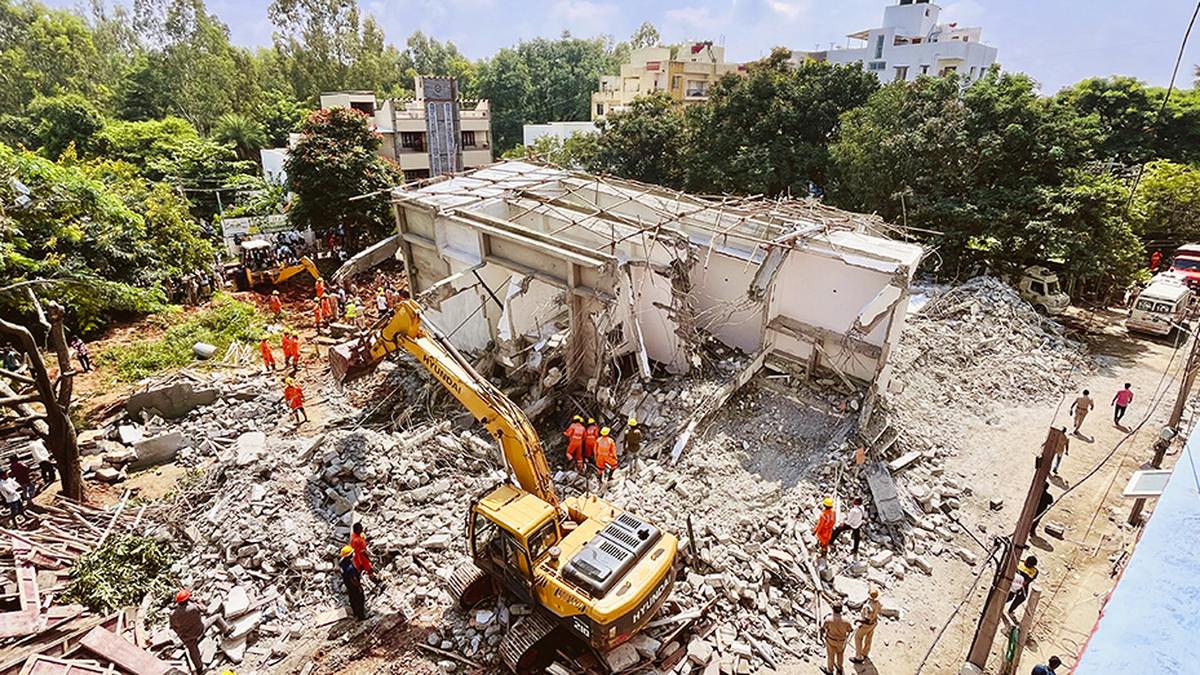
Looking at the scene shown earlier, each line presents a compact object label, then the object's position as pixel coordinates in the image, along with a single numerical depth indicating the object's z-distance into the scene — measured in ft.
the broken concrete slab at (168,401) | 49.24
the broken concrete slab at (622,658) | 26.23
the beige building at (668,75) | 159.33
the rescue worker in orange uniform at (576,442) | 40.83
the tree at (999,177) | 60.95
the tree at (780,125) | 87.97
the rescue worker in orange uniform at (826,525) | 32.42
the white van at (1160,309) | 61.46
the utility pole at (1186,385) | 42.68
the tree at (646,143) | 101.76
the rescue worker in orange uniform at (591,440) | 40.40
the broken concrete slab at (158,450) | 44.06
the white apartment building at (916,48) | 158.20
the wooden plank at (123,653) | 25.95
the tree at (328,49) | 158.51
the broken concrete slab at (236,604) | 29.48
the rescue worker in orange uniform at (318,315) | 68.49
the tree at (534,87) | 190.90
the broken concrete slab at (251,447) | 38.75
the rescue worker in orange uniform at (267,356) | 55.47
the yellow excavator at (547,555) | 24.93
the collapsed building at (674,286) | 43.62
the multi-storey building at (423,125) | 126.62
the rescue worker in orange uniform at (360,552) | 30.62
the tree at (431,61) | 233.96
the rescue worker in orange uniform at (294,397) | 47.50
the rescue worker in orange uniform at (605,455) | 38.24
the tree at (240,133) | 142.00
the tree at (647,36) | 244.22
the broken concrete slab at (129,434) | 46.21
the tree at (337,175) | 84.17
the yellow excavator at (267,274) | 80.74
